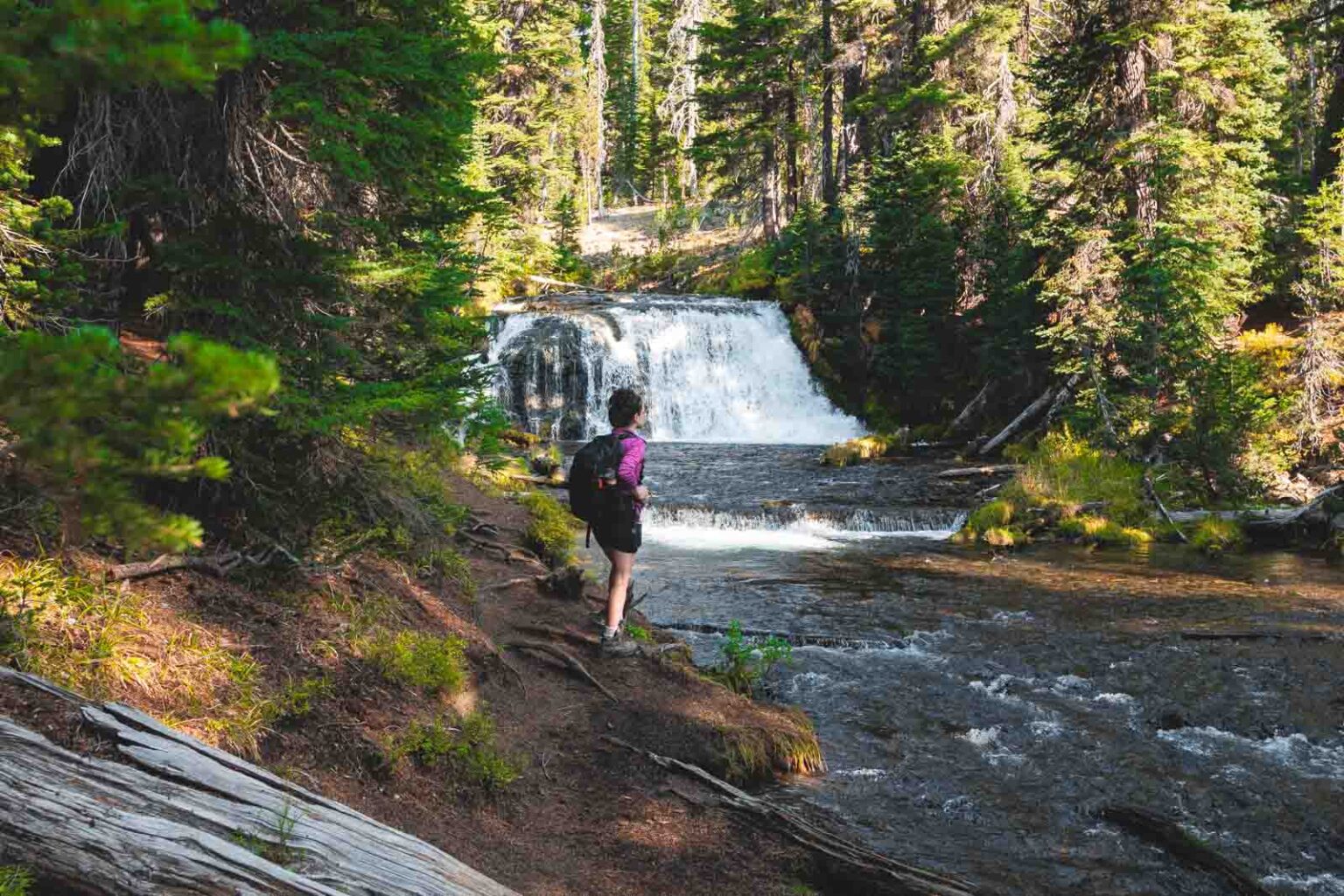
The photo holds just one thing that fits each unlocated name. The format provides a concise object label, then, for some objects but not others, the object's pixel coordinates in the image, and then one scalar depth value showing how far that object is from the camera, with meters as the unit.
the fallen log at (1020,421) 21.45
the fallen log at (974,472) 19.72
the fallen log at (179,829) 2.65
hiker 6.76
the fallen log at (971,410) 25.23
